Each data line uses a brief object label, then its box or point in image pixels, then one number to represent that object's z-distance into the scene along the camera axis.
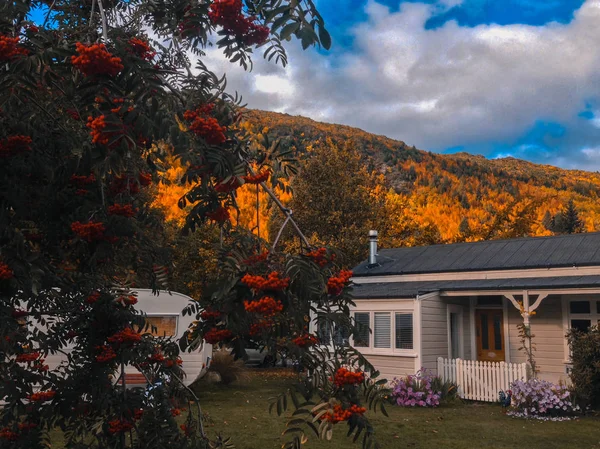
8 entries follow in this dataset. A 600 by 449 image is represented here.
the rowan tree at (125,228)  2.77
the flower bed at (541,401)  12.25
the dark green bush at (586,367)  12.47
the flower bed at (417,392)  13.70
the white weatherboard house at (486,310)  14.52
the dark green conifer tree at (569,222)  41.59
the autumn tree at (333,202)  25.02
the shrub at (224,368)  17.19
